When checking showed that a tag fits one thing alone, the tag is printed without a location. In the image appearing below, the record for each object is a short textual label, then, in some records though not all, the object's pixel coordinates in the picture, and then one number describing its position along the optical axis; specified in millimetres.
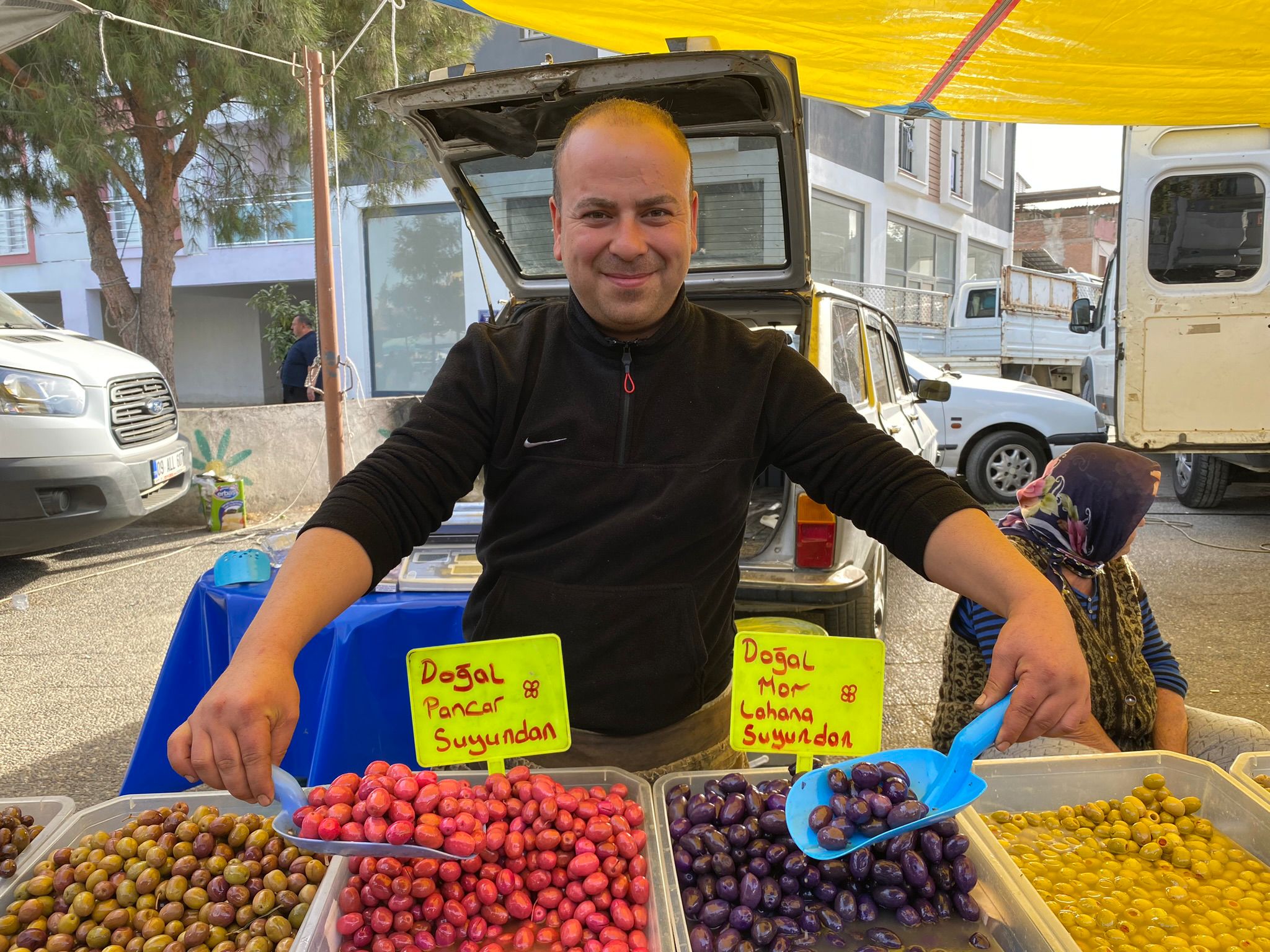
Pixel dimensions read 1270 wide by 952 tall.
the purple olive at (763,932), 1273
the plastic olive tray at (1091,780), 1740
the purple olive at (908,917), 1321
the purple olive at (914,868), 1343
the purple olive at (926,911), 1338
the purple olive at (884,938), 1275
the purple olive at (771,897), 1316
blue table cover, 2797
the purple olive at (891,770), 1370
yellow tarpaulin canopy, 2920
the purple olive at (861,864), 1333
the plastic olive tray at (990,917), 1292
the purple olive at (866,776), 1356
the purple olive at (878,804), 1310
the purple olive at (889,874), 1344
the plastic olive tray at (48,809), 1634
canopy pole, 6285
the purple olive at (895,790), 1334
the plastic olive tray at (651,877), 1261
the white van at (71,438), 5305
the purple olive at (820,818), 1336
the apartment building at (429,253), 14398
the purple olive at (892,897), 1327
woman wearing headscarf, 2295
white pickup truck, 12945
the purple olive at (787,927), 1285
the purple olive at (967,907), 1354
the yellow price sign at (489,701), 1367
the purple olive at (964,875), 1370
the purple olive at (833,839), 1304
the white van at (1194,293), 6281
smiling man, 1440
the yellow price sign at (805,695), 1398
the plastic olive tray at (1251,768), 1700
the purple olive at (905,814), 1289
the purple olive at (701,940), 1263
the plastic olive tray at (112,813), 1574
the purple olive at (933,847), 1375
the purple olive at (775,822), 1385
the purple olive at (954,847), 1390
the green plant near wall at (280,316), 15672
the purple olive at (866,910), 1322
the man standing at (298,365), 9375
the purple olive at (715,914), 1308
